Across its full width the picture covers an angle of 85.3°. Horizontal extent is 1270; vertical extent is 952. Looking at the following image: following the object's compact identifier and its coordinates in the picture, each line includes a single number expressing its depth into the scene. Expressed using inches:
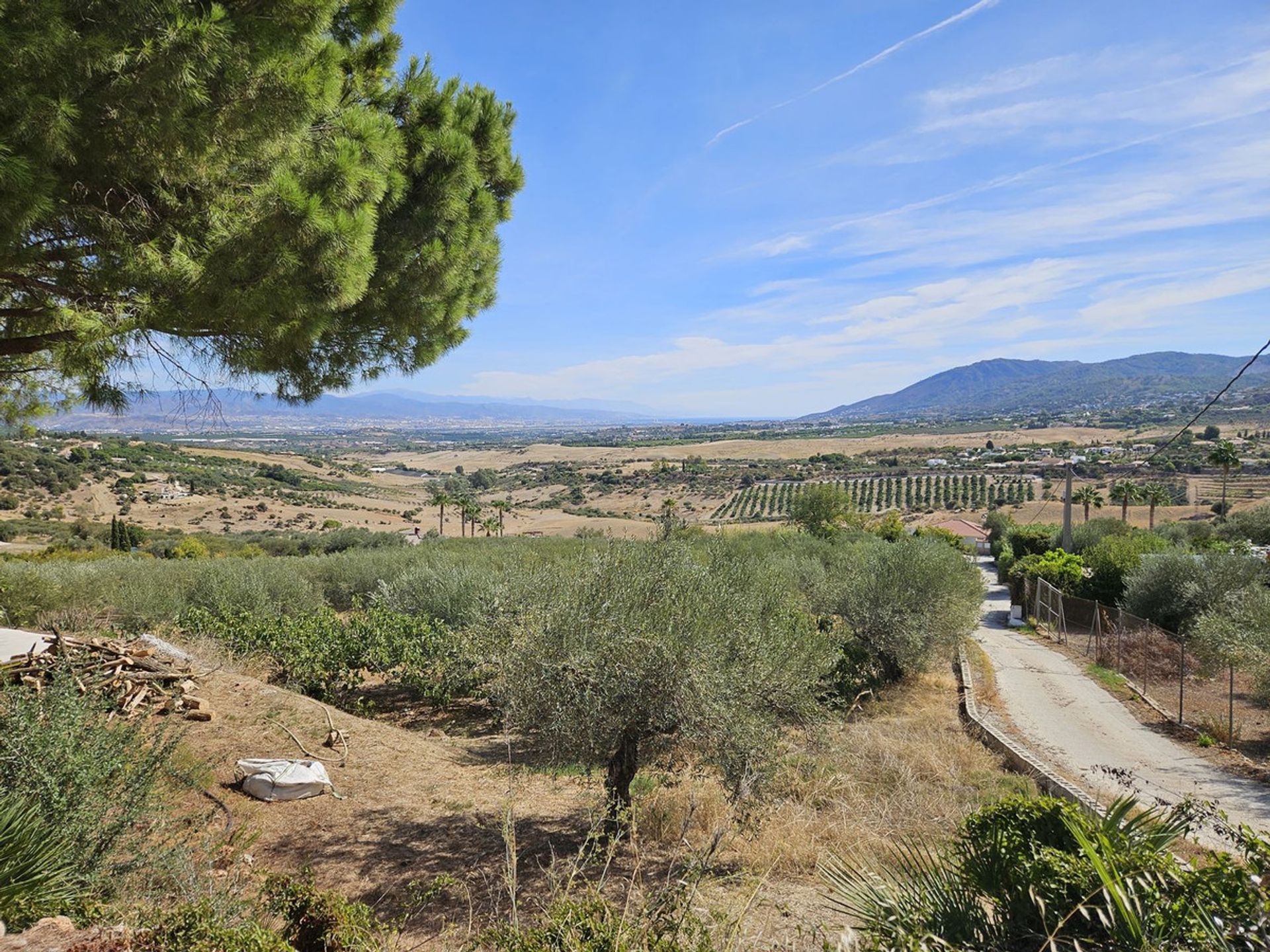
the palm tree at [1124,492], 1916.8
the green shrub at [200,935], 108.6
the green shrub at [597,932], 108.5
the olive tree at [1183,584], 715.4
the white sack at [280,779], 288.5
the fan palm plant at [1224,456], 1701.5
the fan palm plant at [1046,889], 102.6
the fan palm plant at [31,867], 128.3
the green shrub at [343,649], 466.9
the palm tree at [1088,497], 2055.9
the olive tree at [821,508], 2009.1
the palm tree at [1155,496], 1816.1
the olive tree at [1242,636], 450.3
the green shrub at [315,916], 130.1
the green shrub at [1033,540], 1536.7
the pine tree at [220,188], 163.9
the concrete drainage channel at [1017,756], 358.0
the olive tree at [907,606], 643.5
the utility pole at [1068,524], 1241.4
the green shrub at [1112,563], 1005.2
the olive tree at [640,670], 249.4
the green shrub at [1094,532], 1389.0
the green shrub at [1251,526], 1258.6
